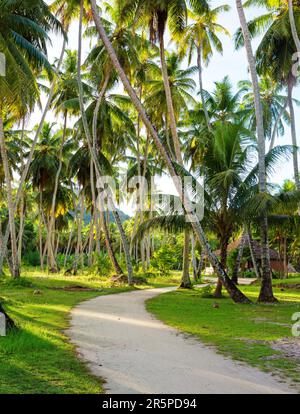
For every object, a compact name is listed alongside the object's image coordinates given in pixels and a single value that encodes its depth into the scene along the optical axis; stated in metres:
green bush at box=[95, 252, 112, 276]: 26.92
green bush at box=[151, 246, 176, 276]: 29.91
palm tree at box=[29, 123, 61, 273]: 31.20
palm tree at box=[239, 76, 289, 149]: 27.58
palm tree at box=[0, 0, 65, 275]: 13.52
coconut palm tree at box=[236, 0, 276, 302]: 15.34
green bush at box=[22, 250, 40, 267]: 56.06
